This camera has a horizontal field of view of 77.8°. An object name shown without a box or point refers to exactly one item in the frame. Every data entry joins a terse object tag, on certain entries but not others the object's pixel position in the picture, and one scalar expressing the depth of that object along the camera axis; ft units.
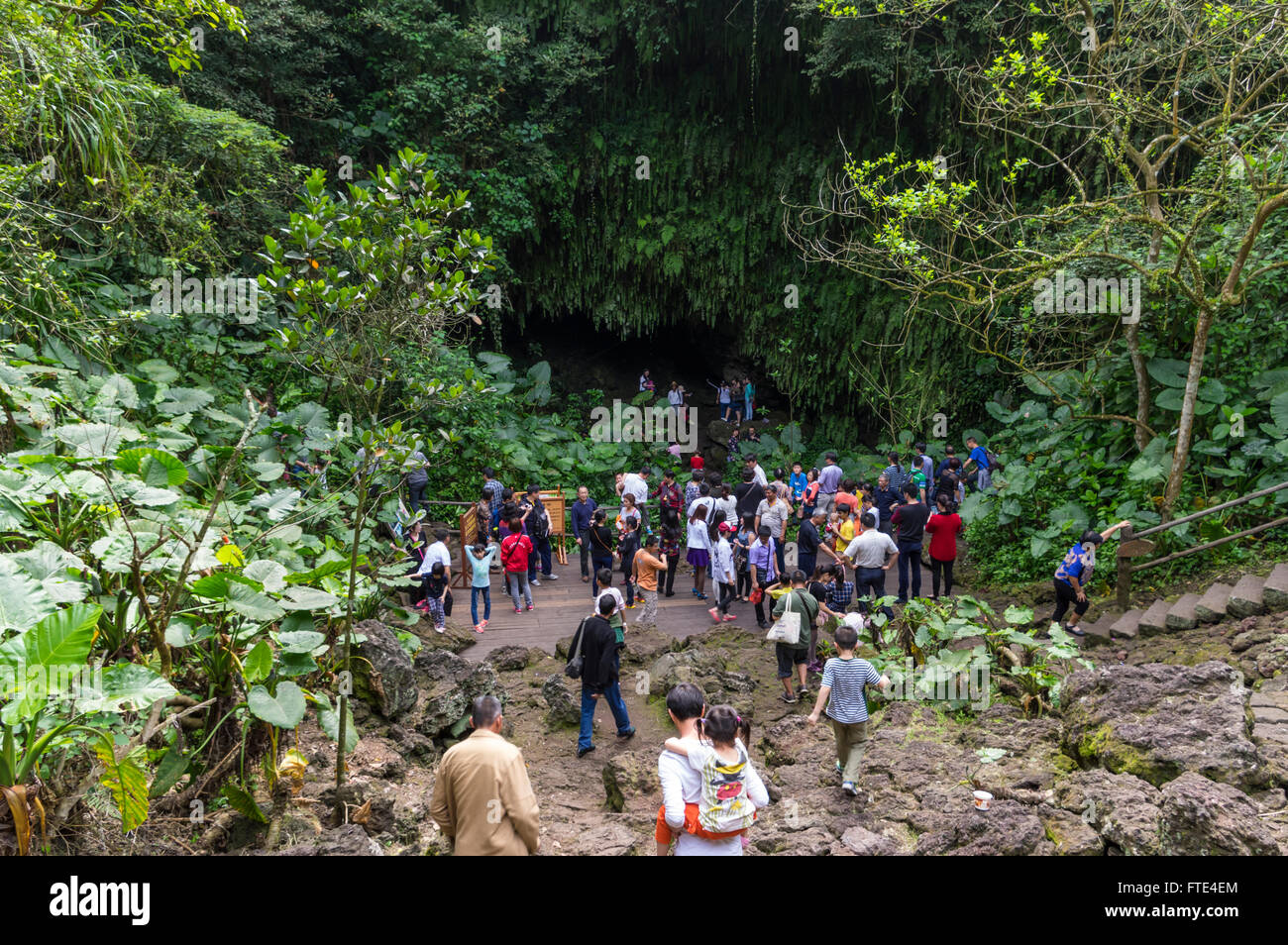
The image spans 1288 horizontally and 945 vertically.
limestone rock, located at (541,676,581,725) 23.08
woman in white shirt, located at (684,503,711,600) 31.86
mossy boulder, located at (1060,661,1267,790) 14.30
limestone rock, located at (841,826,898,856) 14.35
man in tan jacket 11.21
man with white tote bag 22.95
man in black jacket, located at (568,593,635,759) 20.68
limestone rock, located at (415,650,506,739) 21.24
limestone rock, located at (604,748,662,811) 18.80
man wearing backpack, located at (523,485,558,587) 34.04
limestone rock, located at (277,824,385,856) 12.69
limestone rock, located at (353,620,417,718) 20.56
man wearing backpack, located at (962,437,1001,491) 43.73
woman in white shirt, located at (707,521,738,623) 29.66
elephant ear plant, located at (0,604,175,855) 9.89
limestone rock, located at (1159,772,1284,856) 11.53
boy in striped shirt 16.93
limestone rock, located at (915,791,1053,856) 13.05
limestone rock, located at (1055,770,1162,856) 12.69
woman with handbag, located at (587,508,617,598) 30.58
